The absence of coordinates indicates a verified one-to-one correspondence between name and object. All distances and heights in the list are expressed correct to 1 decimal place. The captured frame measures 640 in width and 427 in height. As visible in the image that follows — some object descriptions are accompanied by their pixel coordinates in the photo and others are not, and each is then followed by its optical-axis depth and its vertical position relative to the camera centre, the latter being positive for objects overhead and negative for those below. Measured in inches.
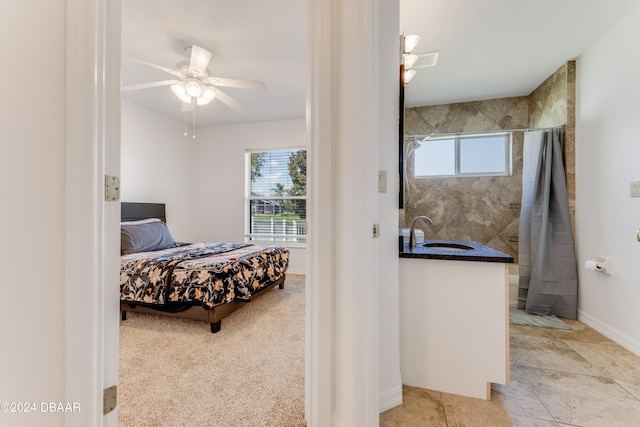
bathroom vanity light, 80.8 +51.1
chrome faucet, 69.5 -6.8
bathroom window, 141.6 +31.4
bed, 88.4 -24.4
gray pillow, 115.9 -12.3
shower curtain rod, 124.4 +39.5
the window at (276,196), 178.5 +10.9
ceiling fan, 88.2 +46.9
